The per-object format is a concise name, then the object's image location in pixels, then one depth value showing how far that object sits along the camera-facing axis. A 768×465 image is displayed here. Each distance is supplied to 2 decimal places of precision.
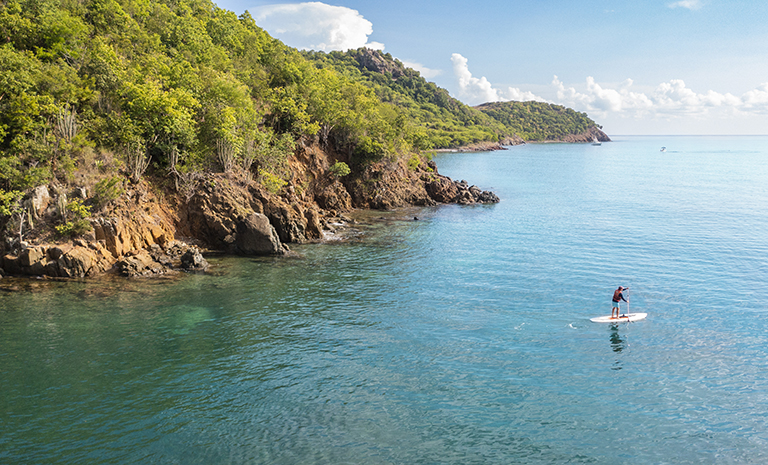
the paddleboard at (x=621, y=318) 30.49
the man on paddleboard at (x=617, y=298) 31.30
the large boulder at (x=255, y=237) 43.97
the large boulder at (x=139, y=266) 36.44
